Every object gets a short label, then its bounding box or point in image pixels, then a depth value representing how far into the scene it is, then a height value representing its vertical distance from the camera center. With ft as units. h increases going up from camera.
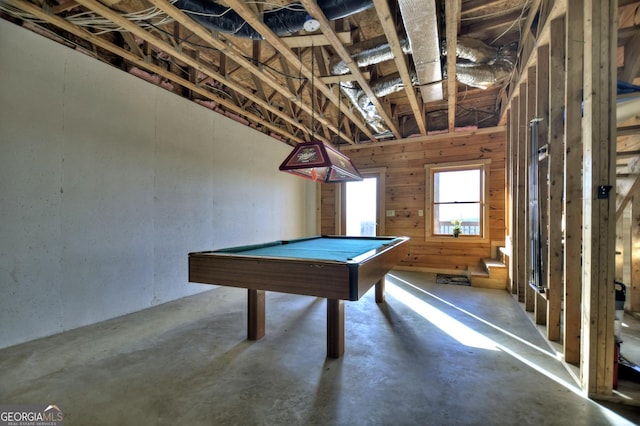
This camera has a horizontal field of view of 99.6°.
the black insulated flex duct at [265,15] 7.19 +5.64
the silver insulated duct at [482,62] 10.05 +5.97
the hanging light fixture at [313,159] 8.94 +1.89
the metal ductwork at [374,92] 11.64 +5.62
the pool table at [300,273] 5.62 -1.41
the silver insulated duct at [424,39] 7.00 +5.34
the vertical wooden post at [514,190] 12.27 +1.15
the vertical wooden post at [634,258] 10.12 -1.61
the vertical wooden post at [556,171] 7.97 +1.32
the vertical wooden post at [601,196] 5.63 +0.39
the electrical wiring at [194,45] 8.51 +5.78
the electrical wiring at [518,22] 8.71 +6.90
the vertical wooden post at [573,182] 6.75 +0.84
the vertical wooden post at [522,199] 11.10 +0.66
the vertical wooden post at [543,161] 8.95 +1.88
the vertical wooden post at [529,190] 10.09 +0.93
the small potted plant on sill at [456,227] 17.84 -0.87
